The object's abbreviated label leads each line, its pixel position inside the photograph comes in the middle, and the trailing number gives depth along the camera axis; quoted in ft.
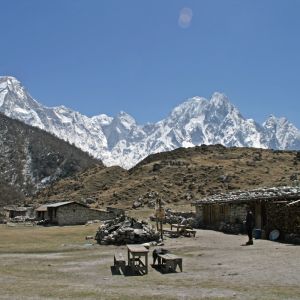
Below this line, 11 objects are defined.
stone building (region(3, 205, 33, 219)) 293.64
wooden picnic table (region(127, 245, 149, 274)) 60.93
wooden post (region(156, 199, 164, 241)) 114.11
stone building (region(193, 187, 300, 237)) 100.12
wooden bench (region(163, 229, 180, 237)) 120.55
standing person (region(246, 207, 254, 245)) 93.04
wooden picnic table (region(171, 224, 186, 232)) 121.80
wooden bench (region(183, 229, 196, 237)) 121.32
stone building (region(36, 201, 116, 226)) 215.31
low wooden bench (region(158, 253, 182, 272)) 59.51
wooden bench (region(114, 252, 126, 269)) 63.21
